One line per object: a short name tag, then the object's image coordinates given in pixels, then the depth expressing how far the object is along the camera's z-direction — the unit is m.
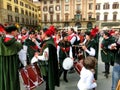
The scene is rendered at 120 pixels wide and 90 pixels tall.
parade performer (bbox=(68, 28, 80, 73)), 5.14
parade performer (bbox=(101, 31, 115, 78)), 4.02
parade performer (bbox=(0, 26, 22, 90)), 2.45
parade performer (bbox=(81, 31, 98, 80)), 3.47
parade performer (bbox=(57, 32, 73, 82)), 3.88
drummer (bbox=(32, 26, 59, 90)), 2.79
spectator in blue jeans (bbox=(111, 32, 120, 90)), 2.64
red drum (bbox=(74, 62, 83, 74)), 3.26
